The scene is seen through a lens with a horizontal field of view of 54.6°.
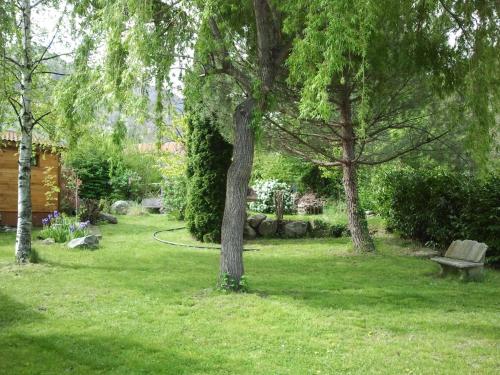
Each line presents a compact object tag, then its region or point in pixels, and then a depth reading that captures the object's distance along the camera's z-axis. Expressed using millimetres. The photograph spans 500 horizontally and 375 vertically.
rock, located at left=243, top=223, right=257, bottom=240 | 13367
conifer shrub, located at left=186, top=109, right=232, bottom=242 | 12500
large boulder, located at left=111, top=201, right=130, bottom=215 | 20984
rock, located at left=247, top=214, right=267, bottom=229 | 13617
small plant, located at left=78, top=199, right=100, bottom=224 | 16031
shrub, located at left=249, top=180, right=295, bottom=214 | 17969
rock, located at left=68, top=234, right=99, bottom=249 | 10685
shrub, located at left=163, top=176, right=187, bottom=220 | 18094
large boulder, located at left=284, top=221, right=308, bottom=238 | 13703
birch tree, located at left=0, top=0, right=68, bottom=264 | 8164
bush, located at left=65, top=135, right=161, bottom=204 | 22391
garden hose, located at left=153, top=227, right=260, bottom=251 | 11602
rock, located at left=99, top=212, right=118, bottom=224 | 16792
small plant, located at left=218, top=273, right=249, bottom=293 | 6676
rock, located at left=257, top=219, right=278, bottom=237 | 13625
